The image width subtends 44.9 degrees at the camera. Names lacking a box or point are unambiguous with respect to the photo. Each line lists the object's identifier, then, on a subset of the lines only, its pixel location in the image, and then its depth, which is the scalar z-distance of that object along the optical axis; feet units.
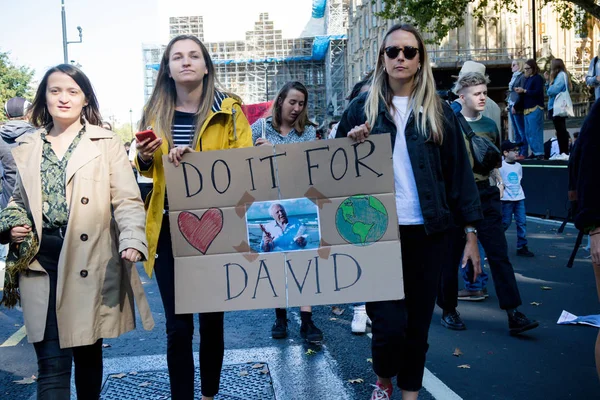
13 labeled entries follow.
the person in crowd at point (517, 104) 52.80
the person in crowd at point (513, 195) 32.89
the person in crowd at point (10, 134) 23.63
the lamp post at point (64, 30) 99.60
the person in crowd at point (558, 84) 48.20
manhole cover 14.79
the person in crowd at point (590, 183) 11.02
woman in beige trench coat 11.07
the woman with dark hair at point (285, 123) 19.95
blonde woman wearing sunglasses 12.08
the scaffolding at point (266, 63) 236.02
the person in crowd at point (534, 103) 51.47
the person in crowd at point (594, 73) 42.84
